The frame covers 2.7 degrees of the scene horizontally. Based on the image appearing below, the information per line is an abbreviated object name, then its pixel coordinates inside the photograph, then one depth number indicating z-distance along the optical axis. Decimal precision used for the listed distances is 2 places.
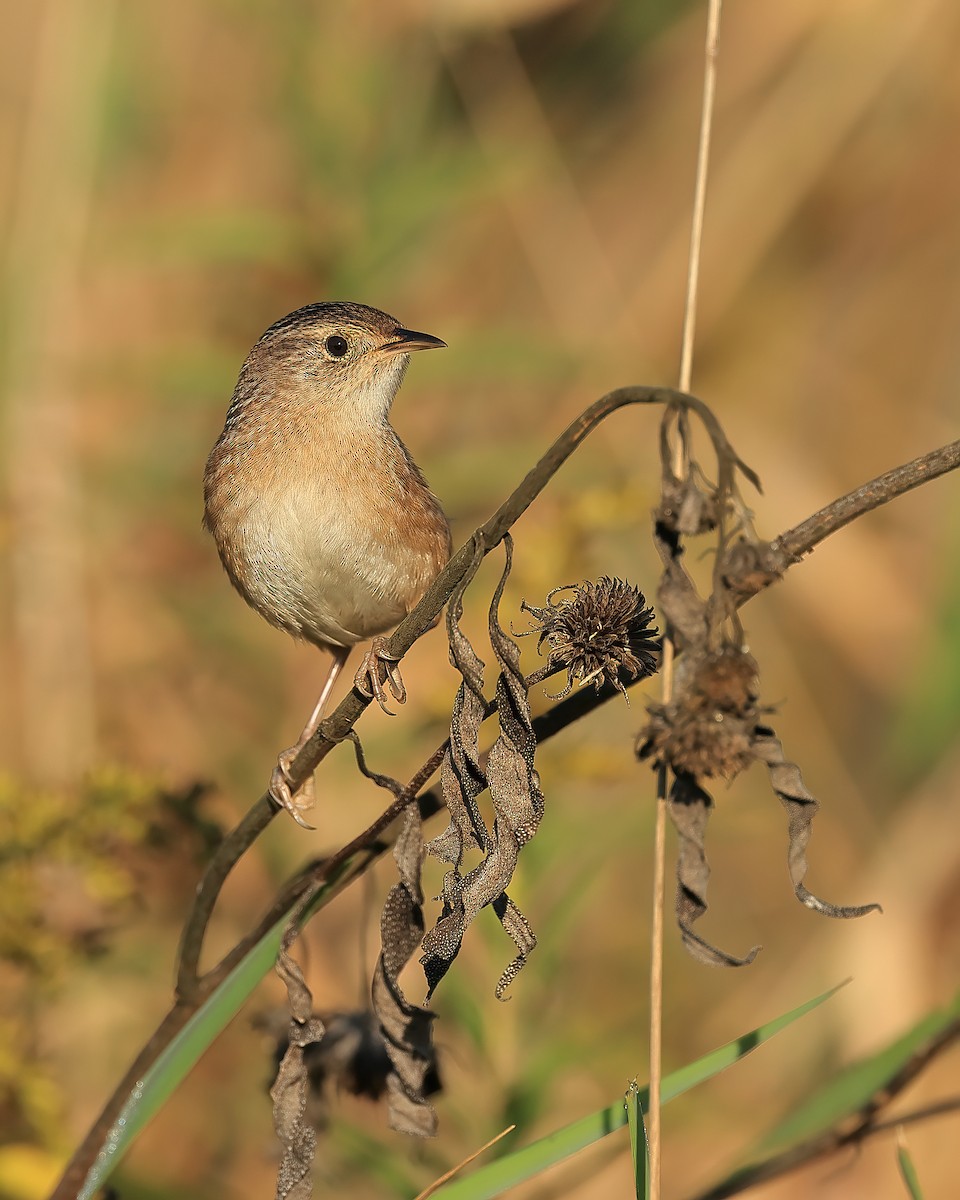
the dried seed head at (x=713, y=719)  2.83
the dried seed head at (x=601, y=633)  3.06
